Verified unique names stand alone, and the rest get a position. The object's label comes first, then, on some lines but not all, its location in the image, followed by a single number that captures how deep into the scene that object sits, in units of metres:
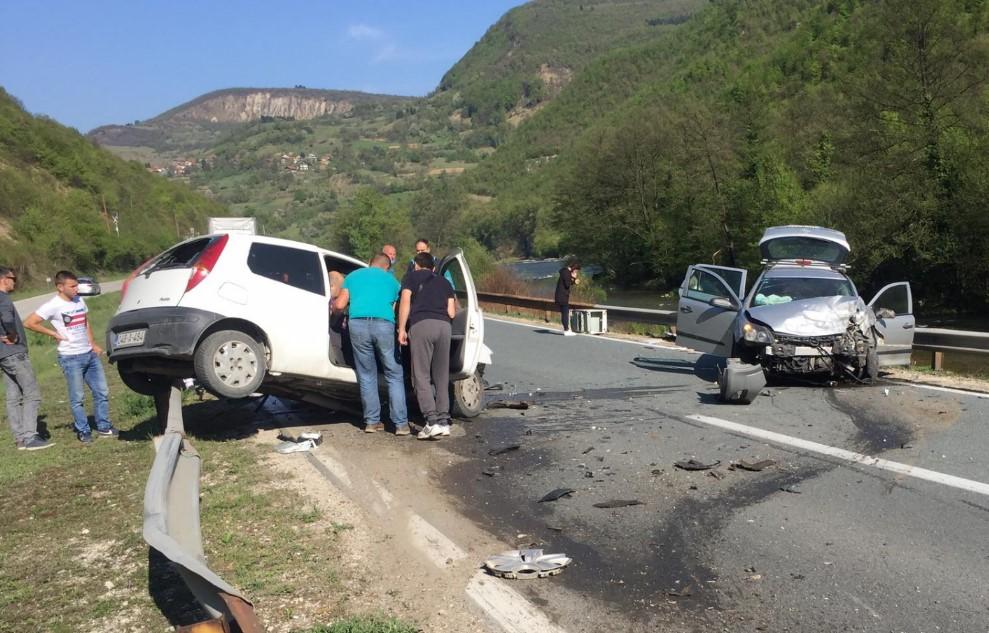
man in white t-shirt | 8.12
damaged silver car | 9.54
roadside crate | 18.42
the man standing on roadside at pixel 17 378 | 7.89
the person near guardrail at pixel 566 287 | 18.19
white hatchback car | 7.00
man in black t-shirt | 7.55
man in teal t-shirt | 7.49
